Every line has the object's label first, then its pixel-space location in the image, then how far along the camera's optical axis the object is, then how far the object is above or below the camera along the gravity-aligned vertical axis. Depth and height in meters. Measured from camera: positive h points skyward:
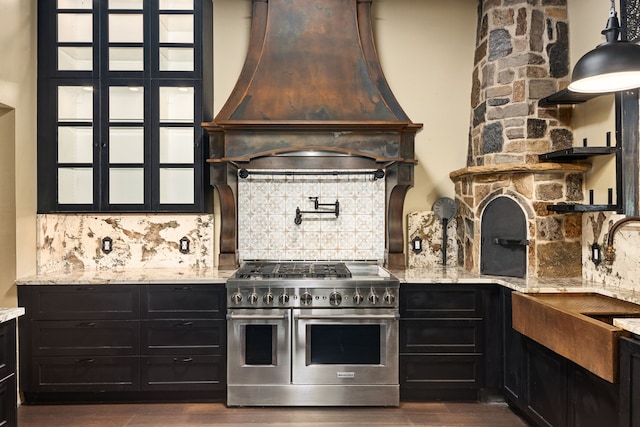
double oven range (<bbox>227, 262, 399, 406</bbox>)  3.21 -0.94
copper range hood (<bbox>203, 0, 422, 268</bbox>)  3.51 +0.81
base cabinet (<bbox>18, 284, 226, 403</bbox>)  3.24 -0.94
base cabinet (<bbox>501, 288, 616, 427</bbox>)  2.19 -1.02
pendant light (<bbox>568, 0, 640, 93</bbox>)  2.05 +0.70
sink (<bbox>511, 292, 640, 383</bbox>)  2.05 -0.61
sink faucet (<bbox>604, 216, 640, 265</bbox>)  2.96 -0.24
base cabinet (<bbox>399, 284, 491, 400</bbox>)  3.29 -0.94
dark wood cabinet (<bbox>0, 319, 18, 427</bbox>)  2.18 -0.82
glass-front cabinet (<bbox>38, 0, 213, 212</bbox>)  3.62 +0.88
